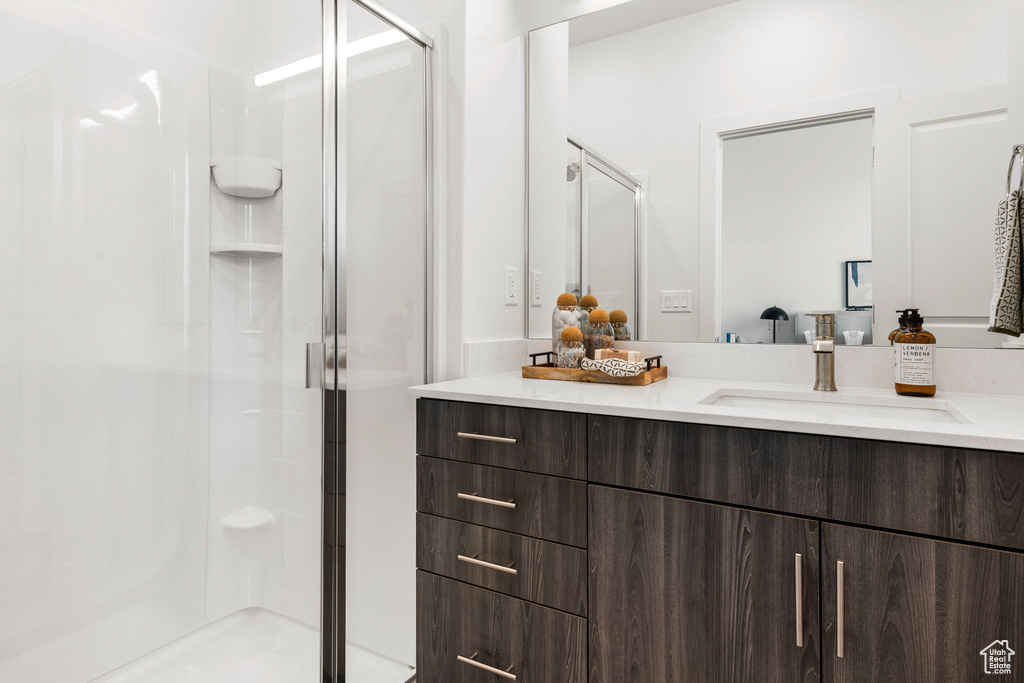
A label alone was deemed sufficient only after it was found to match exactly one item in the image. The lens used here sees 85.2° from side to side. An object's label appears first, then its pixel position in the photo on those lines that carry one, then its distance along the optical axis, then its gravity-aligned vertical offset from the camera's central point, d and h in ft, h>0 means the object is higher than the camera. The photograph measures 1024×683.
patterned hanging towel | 4.00 +0.47
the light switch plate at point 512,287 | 6.15 +0.58
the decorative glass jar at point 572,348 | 5.50 -0.09
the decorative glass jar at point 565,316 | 5.77 +0.23
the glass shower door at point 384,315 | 4.81 +0.22
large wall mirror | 4.43 +1.62
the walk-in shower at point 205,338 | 3.62 -0.01
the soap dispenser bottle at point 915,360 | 4.24 -0.16
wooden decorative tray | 5.03 -0.34
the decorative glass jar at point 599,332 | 5.61 +0.07
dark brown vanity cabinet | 2.91 -1.34
